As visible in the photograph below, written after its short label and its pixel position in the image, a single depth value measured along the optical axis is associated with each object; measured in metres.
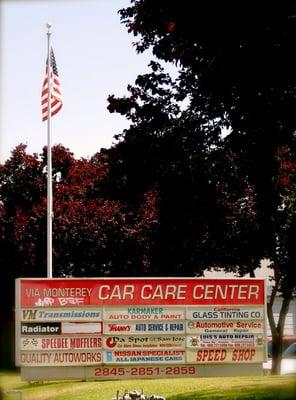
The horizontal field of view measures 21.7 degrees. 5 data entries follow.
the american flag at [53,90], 28.49
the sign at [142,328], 16.44
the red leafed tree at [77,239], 39.66
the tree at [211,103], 15.68
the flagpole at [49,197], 28.95
